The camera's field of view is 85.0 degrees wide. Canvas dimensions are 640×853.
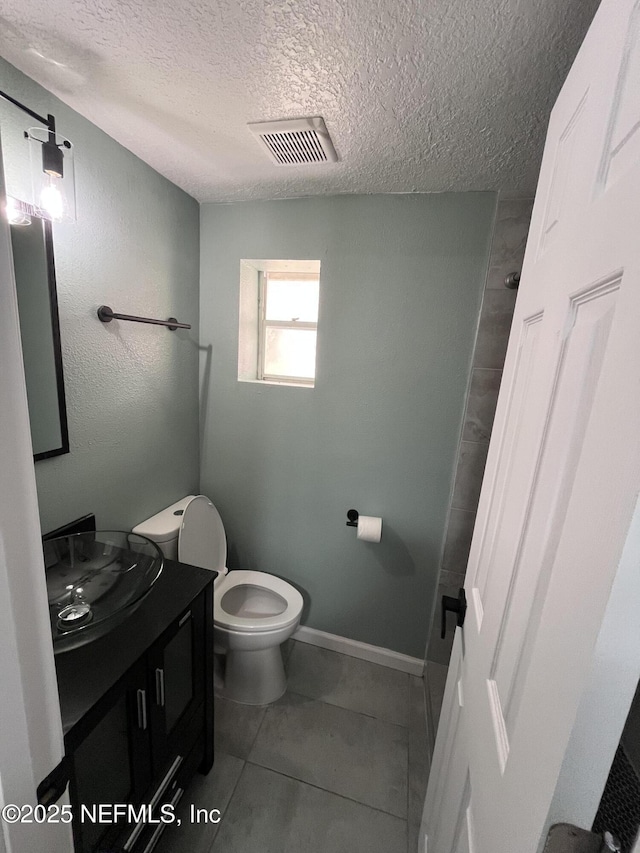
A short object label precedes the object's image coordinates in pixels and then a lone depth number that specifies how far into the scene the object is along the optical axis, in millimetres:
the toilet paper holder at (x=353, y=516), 1726
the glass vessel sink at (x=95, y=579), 926
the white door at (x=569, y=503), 336
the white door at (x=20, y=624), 405
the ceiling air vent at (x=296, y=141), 1058
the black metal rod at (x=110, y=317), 1257
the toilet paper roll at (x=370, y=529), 1646
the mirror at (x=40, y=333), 1019
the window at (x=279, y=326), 1844
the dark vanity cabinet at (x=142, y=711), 810
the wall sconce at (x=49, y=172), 934
